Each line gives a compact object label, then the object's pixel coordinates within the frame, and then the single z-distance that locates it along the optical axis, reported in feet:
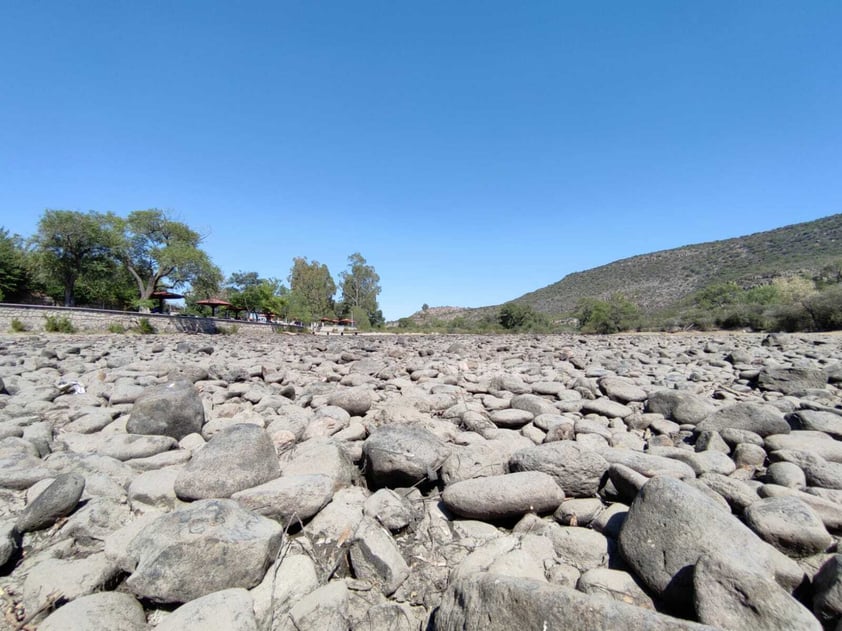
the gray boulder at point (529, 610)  3.62
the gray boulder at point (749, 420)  9.77
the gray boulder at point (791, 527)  5.31
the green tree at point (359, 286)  181.98
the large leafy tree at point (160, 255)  93.15
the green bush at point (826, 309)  55.16
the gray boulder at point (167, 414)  10.19
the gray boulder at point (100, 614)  4.27
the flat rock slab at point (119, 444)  8.85
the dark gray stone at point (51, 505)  6.11
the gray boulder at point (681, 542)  4.77
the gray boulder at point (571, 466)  7.31
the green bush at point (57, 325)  52.65
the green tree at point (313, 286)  169.68
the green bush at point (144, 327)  63.36
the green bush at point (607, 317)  93.76
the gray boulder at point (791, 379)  16.24
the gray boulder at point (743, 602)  3.82
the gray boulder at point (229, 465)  6.95
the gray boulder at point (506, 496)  6.60
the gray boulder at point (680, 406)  11.80
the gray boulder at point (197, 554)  4.91
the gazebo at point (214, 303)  84.07
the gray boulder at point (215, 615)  4.21
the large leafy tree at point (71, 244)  84.23
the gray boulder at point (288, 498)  6.40
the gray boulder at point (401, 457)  7.96
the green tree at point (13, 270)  99.14
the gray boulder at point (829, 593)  4.07
